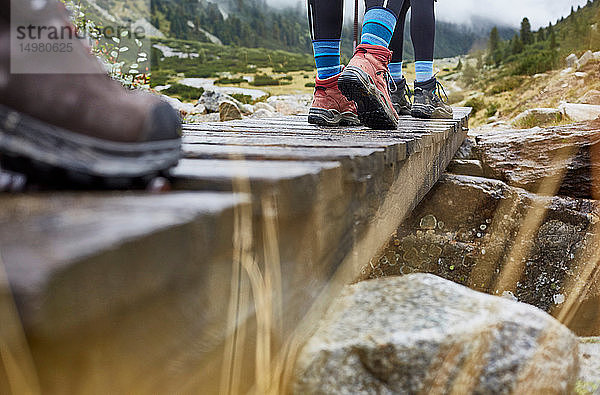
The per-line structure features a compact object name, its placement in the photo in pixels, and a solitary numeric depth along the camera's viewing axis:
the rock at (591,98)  8.80
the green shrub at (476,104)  15.14
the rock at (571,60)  21.10
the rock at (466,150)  4.12
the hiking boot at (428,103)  3.63
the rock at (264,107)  9.84
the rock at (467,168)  4.00
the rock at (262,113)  8.16
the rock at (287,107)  9.82
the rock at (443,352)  1.05
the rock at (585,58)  18.23
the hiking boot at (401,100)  3.94
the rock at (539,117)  7.26
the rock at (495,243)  3.54
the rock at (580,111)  6.61
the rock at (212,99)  9.11
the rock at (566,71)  18.17
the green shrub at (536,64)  21.10
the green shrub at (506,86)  19.11
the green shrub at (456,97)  19.59
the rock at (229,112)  7.75
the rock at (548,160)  3.78
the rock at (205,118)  7.96
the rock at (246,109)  9.27
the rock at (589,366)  1.56
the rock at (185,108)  8.34
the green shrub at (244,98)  14.12
